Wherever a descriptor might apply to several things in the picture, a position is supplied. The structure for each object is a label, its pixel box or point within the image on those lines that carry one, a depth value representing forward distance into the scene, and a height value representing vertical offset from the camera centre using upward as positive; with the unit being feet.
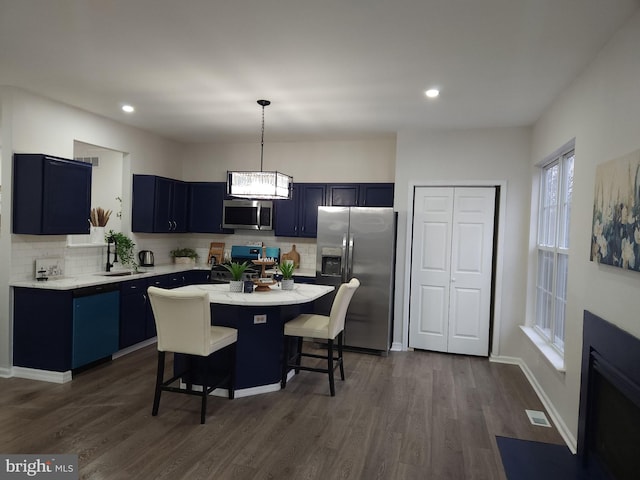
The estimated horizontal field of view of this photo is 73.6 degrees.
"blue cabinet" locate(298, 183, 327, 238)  19.01 +1.15
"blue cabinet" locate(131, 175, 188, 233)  17.84 +0.88
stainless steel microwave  19.65 +0.67
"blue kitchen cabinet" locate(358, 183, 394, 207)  18.08 +1.66
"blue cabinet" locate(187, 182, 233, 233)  20.35 +0.99
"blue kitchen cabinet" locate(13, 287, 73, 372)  12.64 -3.23
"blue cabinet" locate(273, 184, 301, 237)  19.31 +0.69
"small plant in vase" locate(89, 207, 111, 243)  16.17 -0.01
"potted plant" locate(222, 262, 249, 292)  12.23 -1.40
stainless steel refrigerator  16.44 -1.22
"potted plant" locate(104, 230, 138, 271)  16.49 -0.86
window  12.05 -0.17
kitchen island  11.79 -3.03
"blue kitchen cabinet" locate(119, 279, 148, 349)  14.93 -3.17
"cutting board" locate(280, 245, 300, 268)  19.66 -1.19
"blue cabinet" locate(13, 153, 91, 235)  12.78 +0.81
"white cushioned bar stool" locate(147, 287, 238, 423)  10.00 -2.45
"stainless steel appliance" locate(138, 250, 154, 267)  18.16 -1.43
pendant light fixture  12.85 +1.34
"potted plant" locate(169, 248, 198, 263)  19.99 -1.37
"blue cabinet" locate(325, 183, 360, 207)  18.52 +1.64
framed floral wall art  7.01 +0.54
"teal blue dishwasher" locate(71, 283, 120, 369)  12.96 -3.20
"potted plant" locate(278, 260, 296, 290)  12.94 -1.41
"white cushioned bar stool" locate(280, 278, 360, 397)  12.14 -2.77
